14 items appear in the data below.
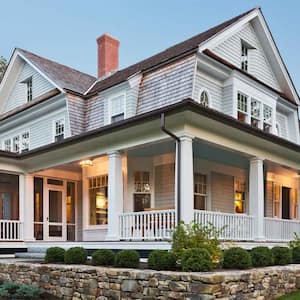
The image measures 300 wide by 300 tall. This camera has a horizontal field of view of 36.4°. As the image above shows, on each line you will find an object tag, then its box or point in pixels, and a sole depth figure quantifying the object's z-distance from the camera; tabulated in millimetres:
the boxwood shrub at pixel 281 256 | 9688
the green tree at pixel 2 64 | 33469
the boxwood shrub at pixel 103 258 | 9305
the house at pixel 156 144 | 11016
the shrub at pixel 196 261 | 7473
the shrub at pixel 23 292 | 9141
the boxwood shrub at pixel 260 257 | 8922
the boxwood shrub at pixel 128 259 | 8805
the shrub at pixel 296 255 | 10407
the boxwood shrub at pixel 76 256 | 9828
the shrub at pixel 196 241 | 8461
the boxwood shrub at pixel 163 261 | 8078
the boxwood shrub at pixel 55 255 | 10492
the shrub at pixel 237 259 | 8273
